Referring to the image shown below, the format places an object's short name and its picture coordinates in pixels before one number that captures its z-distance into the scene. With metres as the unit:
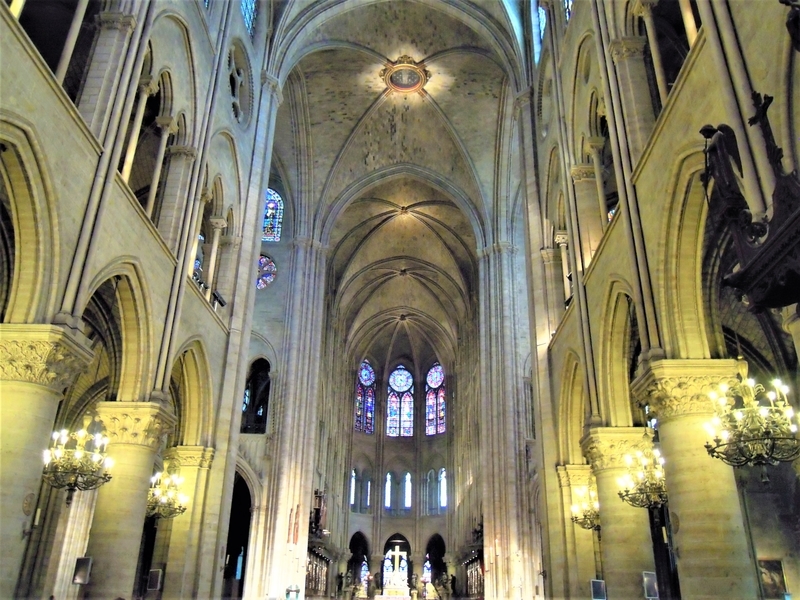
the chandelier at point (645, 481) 10.61
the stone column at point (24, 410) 7.66
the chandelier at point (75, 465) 10.26
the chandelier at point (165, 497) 13.13
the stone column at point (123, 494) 10.71
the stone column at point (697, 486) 7.86
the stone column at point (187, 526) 13.34
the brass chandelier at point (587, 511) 13.66
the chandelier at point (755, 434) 7.46
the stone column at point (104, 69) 9.90
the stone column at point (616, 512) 11.38
